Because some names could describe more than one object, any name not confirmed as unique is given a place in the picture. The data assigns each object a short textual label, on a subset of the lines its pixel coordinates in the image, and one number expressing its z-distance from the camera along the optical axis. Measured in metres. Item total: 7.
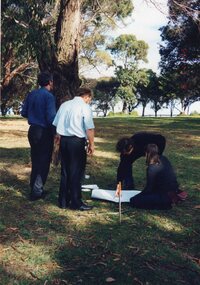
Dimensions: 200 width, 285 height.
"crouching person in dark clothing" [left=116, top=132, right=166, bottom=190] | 5.83
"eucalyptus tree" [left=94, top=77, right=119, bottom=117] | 53.41
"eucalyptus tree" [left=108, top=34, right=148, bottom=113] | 48.35
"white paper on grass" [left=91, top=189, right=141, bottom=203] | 5.68
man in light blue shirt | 5.04
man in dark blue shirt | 5.48
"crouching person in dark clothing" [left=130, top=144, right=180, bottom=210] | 5.35
